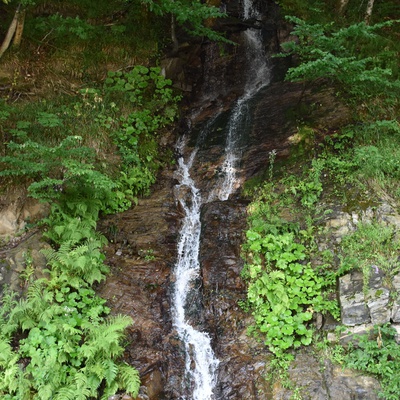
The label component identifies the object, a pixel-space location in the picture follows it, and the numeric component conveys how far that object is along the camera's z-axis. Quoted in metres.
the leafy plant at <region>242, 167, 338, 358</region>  5.76
